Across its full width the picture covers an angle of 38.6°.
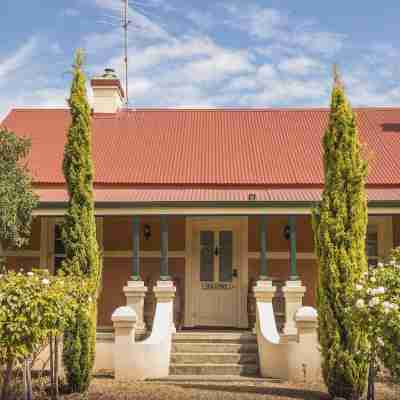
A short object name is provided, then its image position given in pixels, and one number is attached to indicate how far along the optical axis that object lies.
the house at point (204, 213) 11.41
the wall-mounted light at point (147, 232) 13.06
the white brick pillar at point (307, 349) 8.91
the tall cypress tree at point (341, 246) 7.63
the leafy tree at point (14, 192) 10.09
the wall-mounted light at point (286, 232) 12.91
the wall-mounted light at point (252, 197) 11.55
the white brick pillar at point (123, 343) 9.35
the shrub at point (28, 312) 6.41
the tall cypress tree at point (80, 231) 8.16
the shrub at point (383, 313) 6.27
